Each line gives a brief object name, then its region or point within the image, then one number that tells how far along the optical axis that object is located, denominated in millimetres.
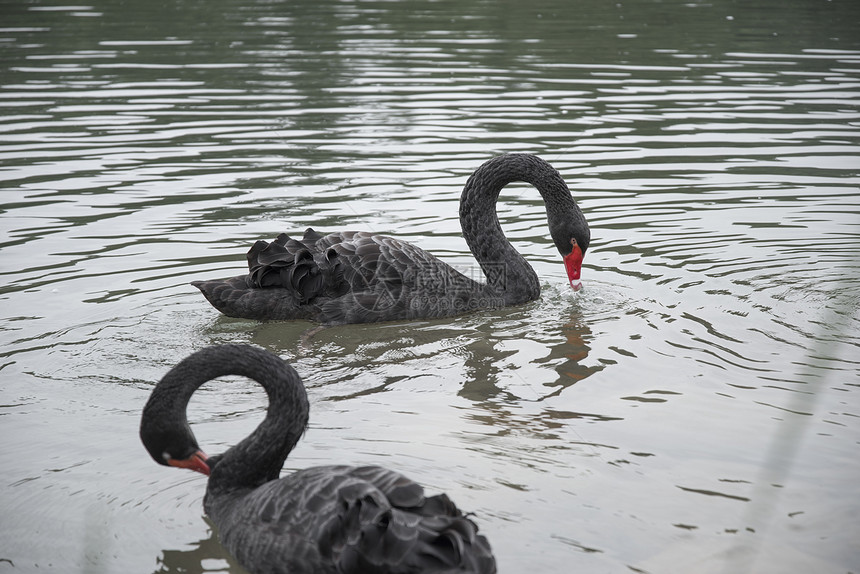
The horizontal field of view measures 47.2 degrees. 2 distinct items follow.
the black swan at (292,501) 3252
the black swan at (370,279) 6508
